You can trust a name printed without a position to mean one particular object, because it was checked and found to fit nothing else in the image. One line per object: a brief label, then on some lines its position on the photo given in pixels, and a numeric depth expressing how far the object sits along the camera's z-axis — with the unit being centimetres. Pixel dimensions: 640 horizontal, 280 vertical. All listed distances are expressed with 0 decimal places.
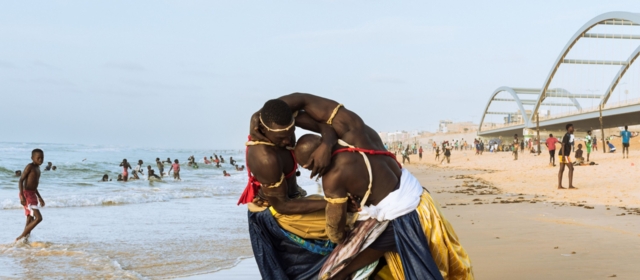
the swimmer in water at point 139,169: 2815
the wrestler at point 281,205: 357
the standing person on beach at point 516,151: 3416
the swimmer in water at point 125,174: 2485
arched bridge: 4875
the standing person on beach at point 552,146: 2295
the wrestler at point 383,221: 360
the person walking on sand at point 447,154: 3894
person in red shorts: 840
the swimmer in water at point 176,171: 2689
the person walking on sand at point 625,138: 2369
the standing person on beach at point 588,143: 2483
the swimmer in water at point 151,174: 2609
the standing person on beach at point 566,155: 1342
